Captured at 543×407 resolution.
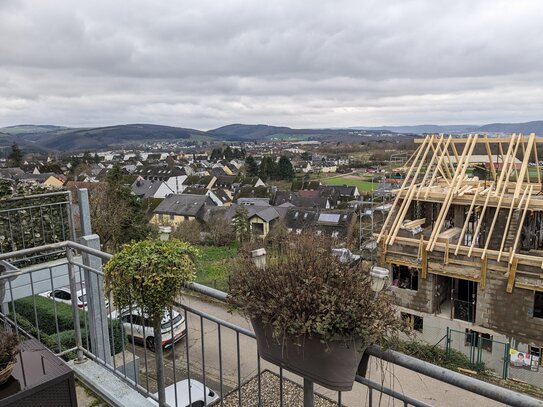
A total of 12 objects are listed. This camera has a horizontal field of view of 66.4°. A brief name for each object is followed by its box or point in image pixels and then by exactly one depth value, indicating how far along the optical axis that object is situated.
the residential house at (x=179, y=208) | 42.41
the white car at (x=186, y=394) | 8.12
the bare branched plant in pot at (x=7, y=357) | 2.49
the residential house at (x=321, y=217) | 35.56
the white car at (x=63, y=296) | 14.36
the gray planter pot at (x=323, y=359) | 1.80
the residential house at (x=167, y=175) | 68.12
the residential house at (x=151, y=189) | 58.91
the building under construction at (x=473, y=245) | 13.51
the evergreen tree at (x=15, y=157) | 81.75
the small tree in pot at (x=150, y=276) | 2.38
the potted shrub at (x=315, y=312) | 1.74
